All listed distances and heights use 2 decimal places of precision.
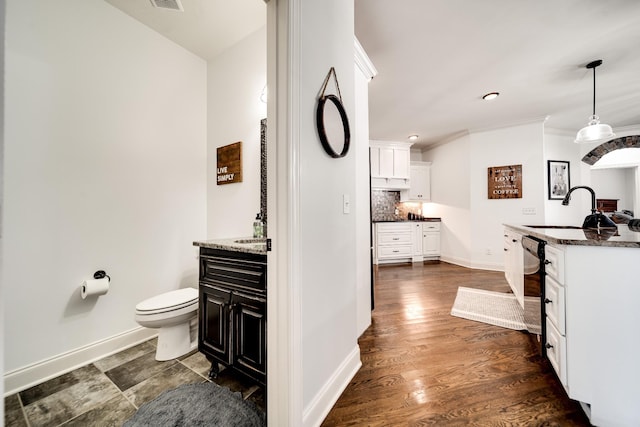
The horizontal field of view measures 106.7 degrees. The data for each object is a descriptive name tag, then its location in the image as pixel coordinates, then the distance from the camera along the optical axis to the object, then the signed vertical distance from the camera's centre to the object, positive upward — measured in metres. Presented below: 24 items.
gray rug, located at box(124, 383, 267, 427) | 1.24 -1.07
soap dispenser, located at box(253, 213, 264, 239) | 2.03 -0.11
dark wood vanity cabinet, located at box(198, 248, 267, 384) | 1.33 -0.58
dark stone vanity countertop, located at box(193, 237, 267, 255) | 1.32 -0.18
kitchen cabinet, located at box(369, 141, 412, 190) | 5.00 +1.09
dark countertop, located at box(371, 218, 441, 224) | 5.11 -0.11
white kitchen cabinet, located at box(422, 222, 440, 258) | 5.12 -0.52
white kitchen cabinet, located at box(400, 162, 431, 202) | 5.37 +0.68
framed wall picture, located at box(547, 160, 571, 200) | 4.28 +0.65
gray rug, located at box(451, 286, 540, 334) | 1.86 -1.02
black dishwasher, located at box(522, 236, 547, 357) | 1.59 -0.51
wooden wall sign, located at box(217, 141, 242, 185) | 2.31 +0.53
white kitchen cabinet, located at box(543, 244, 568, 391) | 1.31 -0.57
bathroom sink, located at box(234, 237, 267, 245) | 1.90 -0.20
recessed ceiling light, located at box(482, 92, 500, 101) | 3.12 +1.59
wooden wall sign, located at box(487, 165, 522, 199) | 4.11 +0.58
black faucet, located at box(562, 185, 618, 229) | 1.72 -0.05
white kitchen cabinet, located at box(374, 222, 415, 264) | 4.86 -0.54
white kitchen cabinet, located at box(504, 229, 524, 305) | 2.21 -0.50
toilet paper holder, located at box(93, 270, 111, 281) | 1.86 -0.45
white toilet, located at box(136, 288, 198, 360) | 1.67 -0.73
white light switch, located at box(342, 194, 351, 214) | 1.57 +0.08
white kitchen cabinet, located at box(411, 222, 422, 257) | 5.03 -0.51
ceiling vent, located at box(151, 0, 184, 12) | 1.88 +1.71
